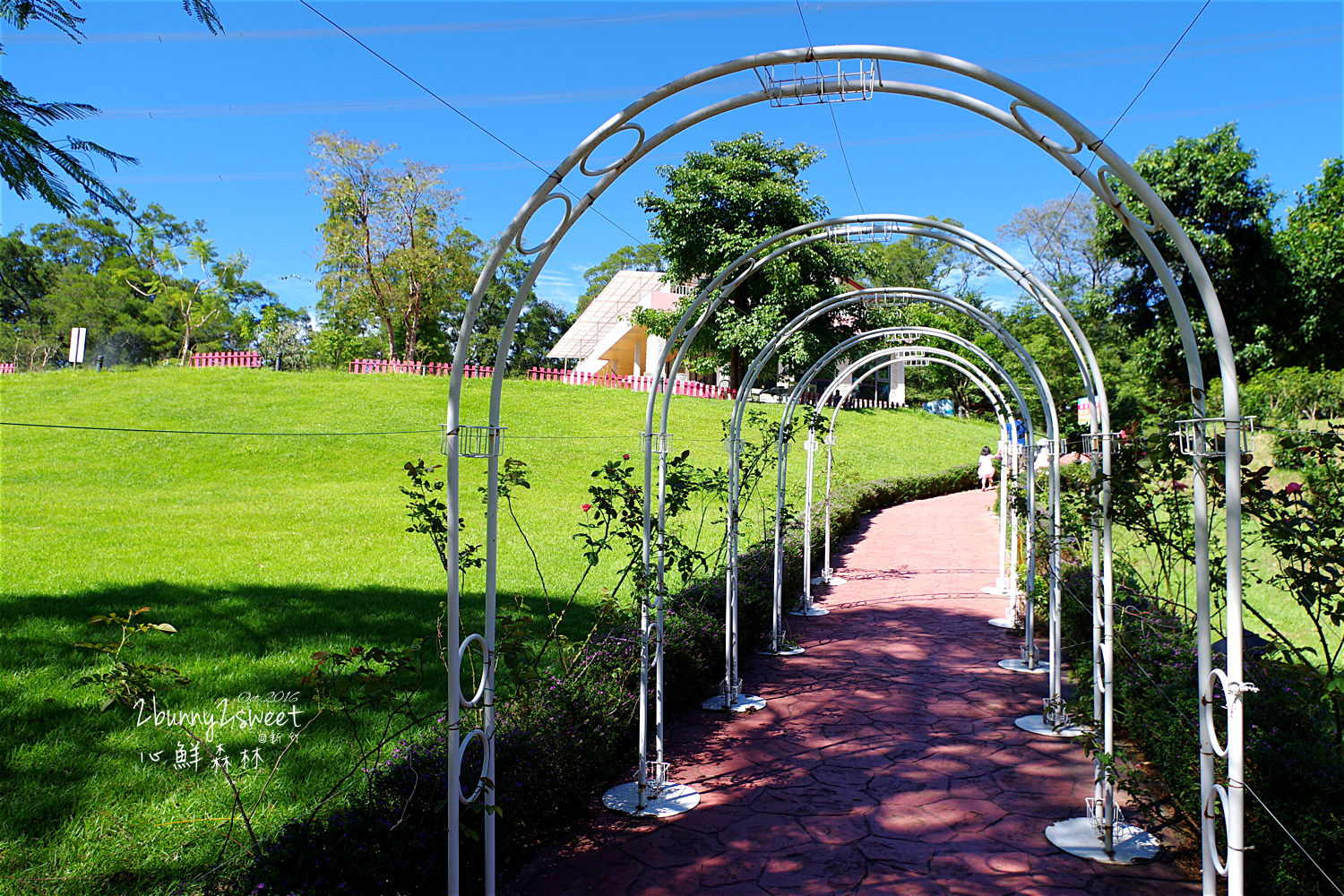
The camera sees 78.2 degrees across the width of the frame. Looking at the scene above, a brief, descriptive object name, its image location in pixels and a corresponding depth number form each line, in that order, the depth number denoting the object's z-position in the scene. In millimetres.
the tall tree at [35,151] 2891
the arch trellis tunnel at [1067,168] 2363
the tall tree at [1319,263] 14969
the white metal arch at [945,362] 8297
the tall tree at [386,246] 28141
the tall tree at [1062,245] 37188
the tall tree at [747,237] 25047
